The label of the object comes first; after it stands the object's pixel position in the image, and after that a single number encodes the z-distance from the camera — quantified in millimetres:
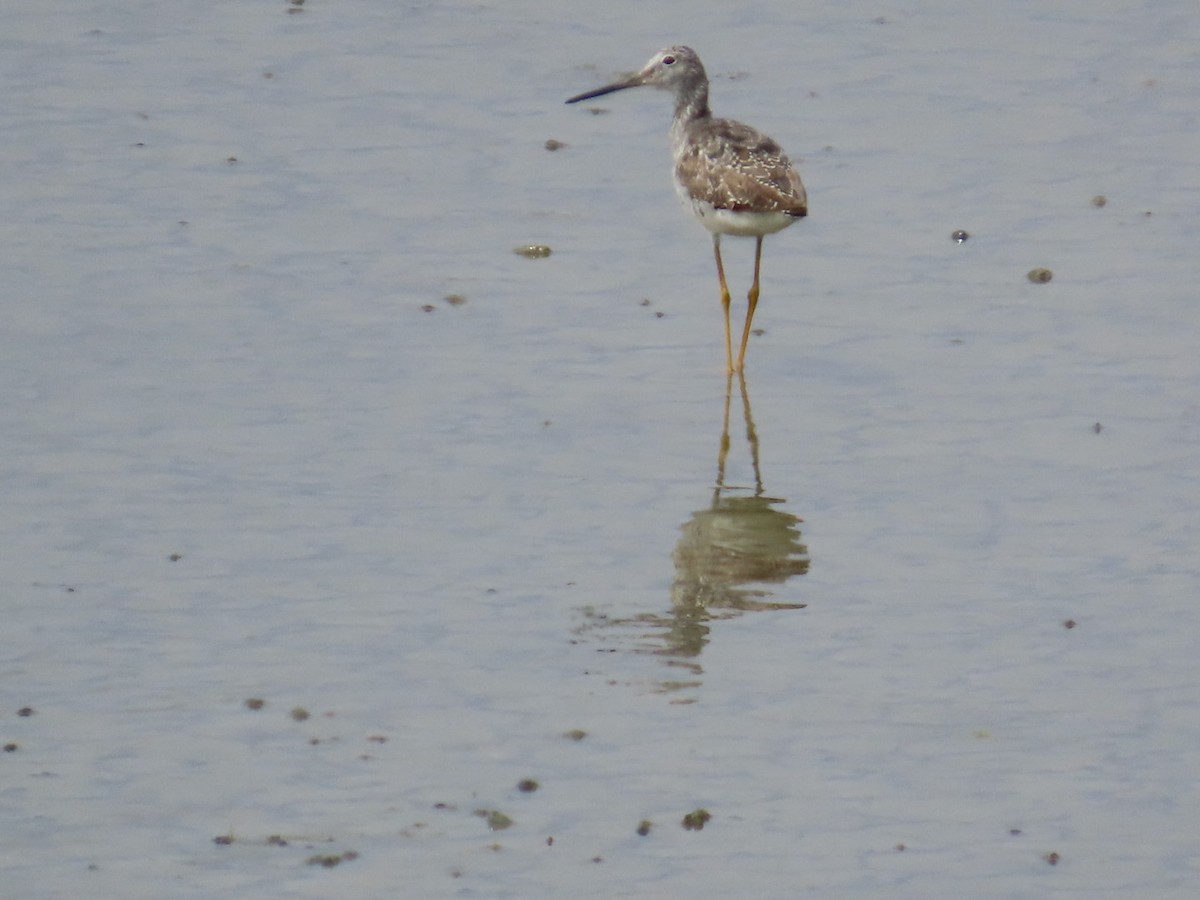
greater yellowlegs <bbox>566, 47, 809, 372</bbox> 23375
